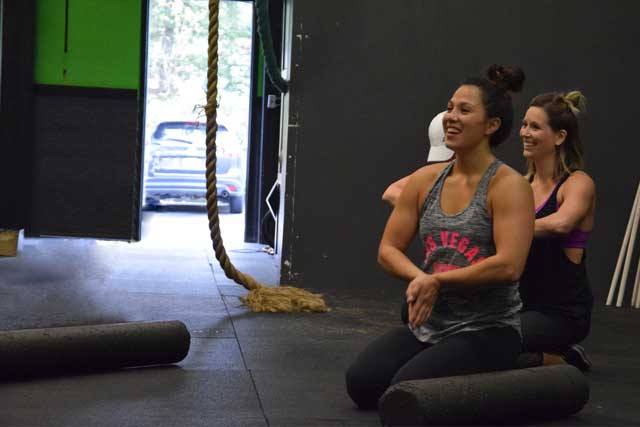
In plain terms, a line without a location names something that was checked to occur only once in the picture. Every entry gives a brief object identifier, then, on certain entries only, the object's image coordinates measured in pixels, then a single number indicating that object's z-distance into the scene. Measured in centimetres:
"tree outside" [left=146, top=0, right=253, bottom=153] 1783
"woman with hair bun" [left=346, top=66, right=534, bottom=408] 380
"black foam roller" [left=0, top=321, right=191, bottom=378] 444
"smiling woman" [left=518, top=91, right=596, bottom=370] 483
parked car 1773
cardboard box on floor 969
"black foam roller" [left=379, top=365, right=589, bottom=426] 354
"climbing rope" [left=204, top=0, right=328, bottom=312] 671
